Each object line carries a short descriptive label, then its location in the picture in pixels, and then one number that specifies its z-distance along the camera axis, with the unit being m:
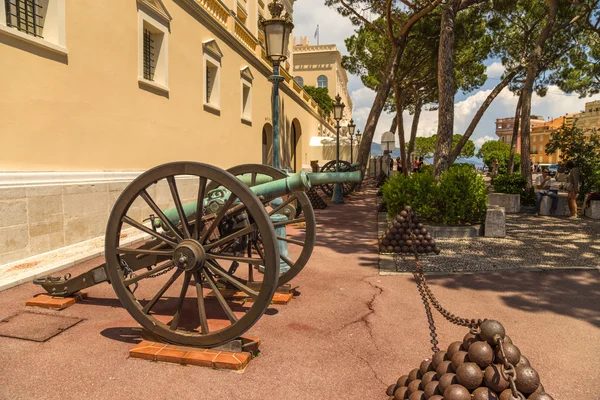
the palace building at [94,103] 5.66
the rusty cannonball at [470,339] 2.11
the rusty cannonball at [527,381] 1.87
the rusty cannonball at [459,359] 2.06
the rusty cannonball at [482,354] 1.98
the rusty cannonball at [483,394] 1.88
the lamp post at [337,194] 15.34
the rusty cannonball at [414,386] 2.26
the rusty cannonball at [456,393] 1.91
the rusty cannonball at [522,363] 1.98
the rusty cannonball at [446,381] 2.03
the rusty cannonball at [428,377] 2.19
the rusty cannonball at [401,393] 2.36
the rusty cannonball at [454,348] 2.16
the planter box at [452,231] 8.26
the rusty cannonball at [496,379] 1.90
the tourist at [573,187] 11.23
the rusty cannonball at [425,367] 2.32
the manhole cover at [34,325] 3.43
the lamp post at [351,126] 24.61
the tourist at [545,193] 12.11
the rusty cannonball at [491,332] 1.99
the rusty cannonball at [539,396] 1.84
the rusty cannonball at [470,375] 1.95
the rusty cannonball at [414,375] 2.39
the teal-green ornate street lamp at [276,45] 5.70
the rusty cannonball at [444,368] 2.13
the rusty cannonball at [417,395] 2.16
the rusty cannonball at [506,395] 1.81
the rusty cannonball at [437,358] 2.23
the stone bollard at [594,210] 11.10
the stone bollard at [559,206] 11.95
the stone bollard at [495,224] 8.29
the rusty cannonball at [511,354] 1.94
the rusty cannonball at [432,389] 2.10
